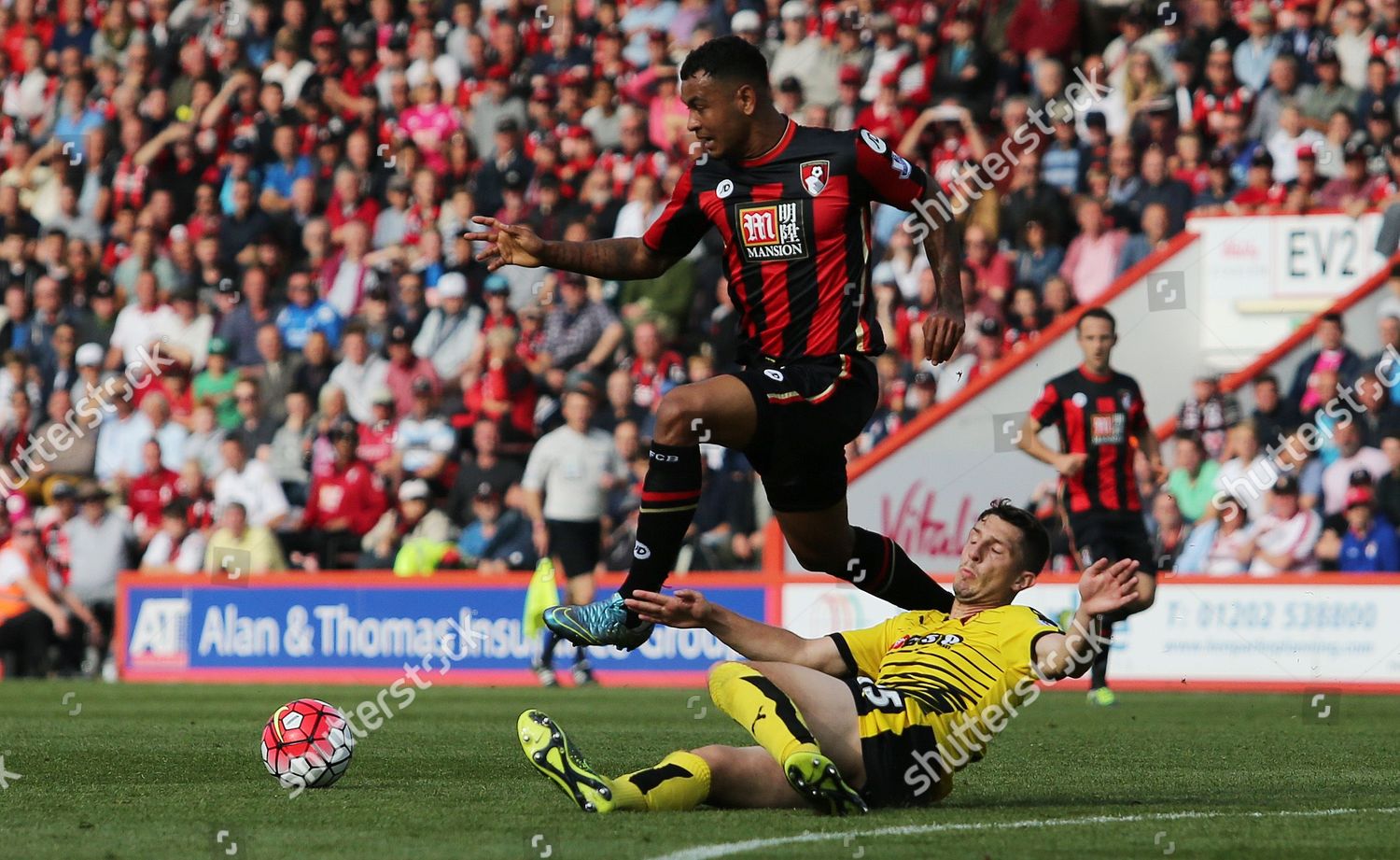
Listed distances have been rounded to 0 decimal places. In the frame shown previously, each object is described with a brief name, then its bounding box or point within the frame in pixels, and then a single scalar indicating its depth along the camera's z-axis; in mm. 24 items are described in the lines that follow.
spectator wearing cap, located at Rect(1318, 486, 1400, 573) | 14398
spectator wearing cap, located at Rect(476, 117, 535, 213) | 20031
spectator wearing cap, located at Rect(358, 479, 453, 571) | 17484
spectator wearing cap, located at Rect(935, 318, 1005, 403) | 16547
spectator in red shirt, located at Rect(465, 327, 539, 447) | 18031
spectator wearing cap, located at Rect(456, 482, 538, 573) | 17094
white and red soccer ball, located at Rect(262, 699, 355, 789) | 7457
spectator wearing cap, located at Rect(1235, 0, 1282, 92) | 17312
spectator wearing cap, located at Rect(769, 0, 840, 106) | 19172
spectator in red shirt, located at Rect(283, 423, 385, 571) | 18016
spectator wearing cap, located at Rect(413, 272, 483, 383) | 19031
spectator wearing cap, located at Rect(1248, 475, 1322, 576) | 14828
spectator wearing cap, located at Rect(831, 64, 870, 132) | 18625
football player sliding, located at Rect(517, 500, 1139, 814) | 6066
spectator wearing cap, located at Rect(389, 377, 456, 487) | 18062
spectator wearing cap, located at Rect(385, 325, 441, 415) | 18859
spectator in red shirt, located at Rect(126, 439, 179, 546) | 19172
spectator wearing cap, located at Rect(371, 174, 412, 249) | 20625
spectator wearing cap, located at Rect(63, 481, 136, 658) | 18516
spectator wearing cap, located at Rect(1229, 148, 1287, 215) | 16375
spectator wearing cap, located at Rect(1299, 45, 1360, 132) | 16672
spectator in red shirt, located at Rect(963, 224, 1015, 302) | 17141
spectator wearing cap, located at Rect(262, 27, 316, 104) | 22797
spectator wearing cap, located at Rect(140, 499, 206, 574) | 18469
